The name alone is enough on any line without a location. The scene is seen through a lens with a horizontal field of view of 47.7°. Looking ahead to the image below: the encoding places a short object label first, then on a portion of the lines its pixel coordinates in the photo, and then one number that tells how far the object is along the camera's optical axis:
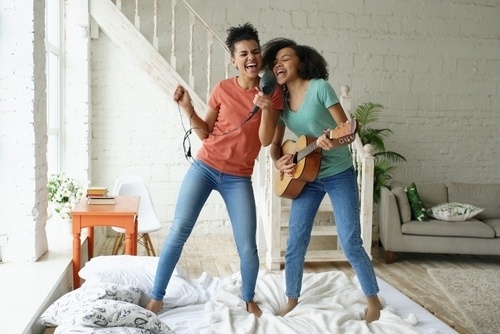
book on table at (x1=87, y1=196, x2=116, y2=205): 3.87
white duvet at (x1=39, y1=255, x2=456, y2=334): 2.43
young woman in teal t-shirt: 2.79
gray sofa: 5.23
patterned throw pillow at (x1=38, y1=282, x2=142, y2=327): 2.59
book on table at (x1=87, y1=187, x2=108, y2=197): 4.01
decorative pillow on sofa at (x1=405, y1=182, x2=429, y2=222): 5.38
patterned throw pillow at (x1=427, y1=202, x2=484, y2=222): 5.35
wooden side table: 3.54
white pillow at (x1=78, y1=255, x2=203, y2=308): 3.12
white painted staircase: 4.93
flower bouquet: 4.32
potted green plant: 5.98
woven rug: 3.58
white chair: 4.68
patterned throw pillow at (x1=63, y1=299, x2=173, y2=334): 2.33
